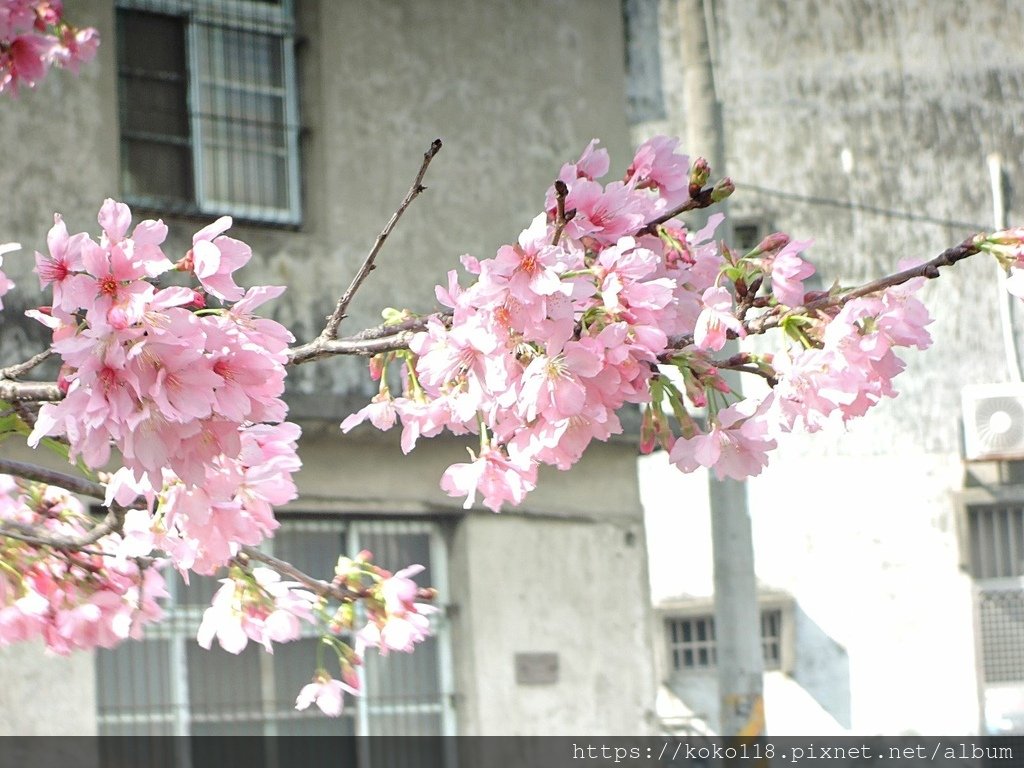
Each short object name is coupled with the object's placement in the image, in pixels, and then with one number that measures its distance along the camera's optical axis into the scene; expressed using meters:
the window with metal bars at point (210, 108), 9.33
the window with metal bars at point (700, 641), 18.09
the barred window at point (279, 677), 8.74
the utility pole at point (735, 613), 9.36
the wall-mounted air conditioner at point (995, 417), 17.27
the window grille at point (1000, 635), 18.23
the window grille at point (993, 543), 18.42
